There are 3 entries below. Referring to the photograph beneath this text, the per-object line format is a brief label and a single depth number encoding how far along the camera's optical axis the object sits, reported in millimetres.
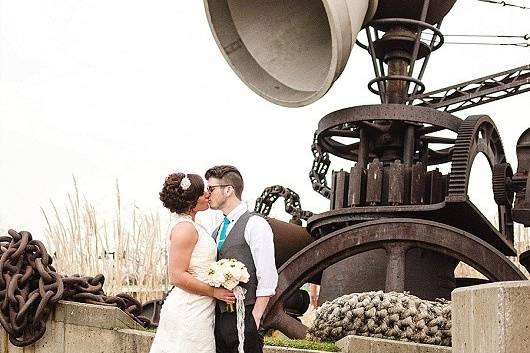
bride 4250
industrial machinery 7184
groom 4336
